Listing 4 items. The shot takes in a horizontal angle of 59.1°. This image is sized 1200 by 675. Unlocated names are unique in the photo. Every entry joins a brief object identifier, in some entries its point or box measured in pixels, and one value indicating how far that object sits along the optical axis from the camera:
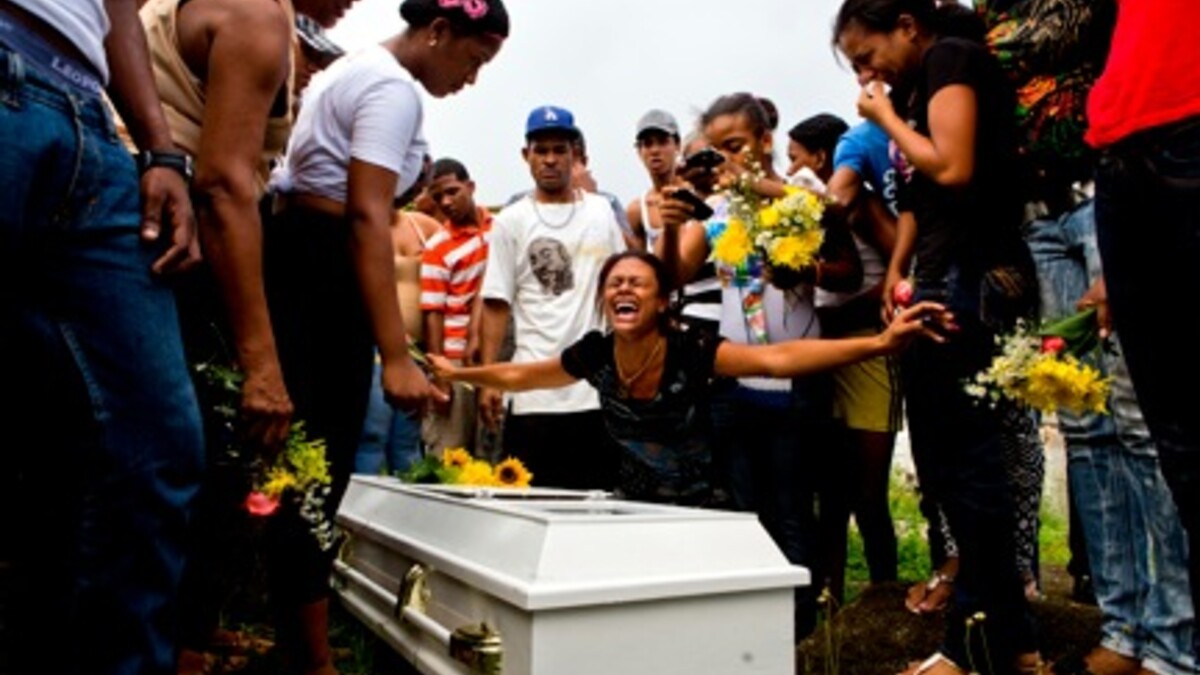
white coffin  1.68
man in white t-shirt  4.09
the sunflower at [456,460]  3.58
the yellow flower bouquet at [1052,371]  2.18
